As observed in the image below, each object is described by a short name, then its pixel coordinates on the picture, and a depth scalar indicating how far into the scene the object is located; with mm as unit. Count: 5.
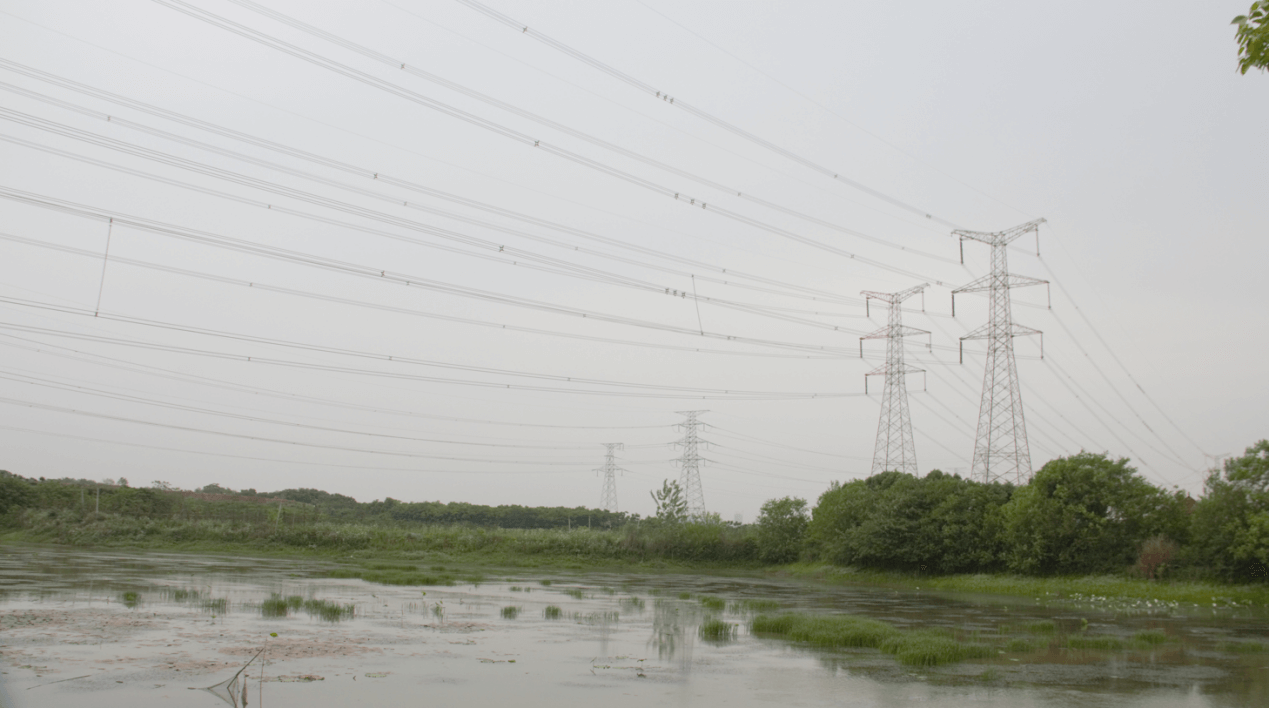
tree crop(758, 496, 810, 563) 70188
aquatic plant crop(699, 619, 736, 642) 18641
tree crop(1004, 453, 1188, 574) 43625
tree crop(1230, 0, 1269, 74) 6477
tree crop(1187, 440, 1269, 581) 36375
